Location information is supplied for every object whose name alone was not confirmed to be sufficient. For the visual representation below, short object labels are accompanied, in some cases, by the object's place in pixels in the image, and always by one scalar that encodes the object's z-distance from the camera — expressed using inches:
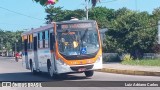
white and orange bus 697.0
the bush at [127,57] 1333.7
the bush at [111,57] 1546.5
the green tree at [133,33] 1397.6
